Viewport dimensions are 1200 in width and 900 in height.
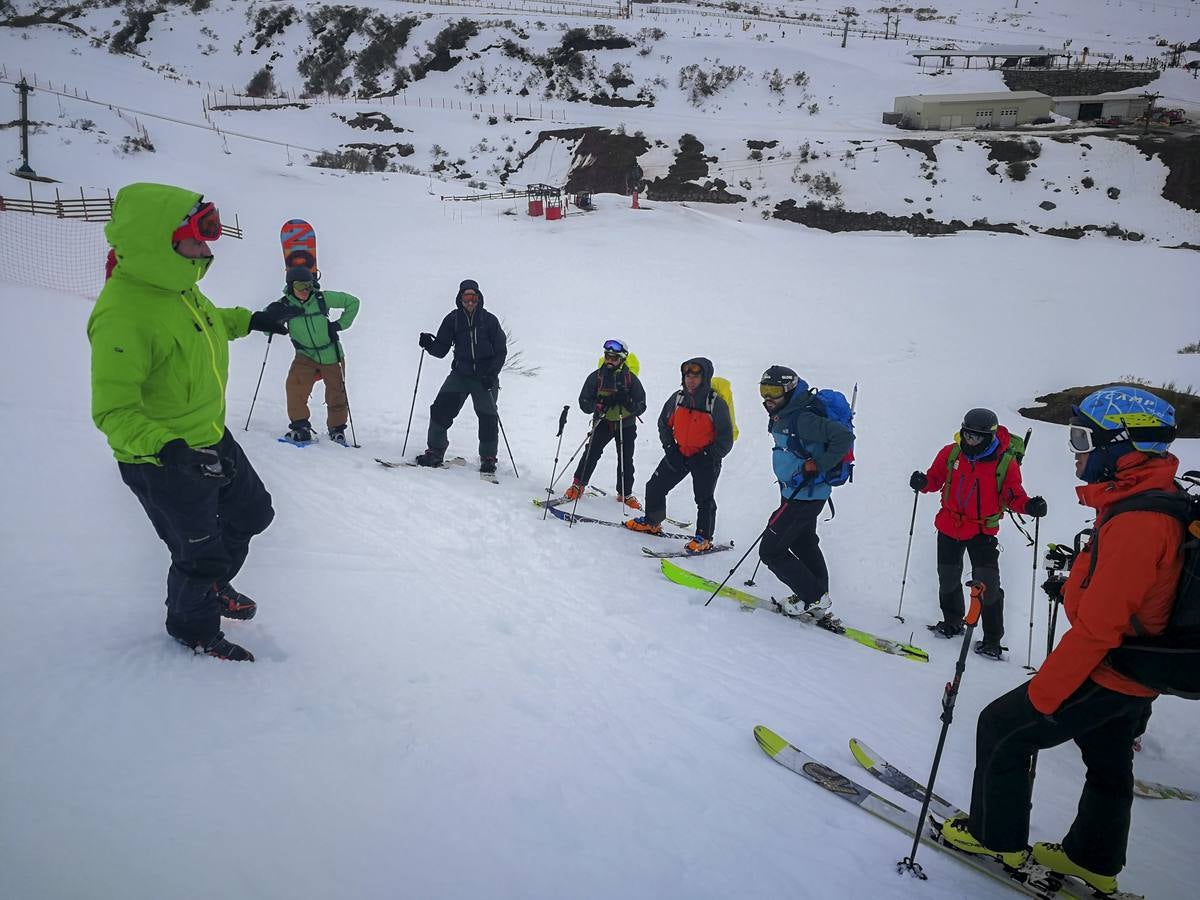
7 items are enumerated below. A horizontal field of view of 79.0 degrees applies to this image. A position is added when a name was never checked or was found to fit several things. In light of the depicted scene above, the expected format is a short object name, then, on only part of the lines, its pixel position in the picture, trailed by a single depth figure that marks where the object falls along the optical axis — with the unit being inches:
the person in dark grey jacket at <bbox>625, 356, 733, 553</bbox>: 269.9
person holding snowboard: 295.1
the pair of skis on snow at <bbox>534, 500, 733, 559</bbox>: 278.5
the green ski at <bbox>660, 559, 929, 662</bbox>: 226.2
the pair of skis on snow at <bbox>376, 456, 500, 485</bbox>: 309.1
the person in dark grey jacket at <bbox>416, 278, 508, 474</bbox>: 306.3
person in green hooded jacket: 118.7
